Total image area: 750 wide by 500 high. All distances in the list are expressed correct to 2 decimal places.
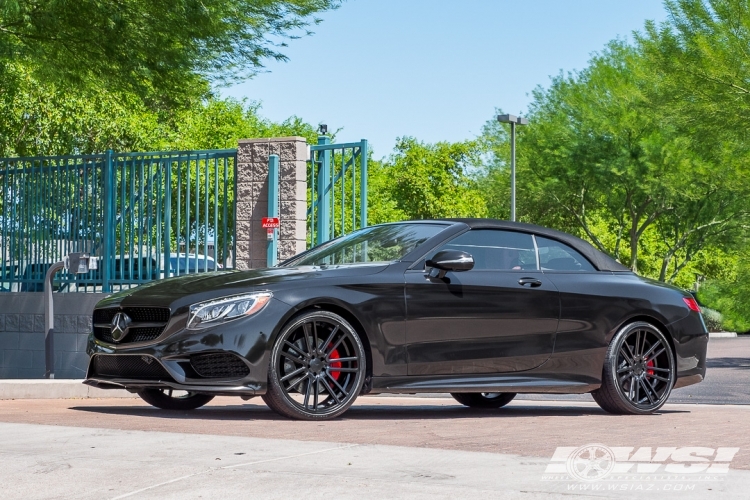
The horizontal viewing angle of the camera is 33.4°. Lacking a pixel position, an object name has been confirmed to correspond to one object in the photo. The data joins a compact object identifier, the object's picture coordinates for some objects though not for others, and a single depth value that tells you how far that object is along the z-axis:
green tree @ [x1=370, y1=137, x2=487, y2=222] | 69.75
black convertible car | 8.45
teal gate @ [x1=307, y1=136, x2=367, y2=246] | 15.55
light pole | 36.99
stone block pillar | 15.61
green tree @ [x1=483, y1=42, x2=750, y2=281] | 40.62
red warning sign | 15.49
